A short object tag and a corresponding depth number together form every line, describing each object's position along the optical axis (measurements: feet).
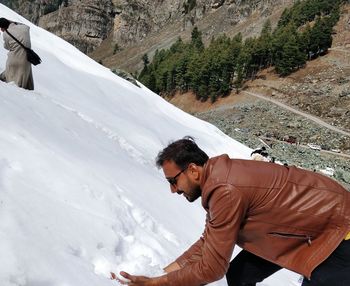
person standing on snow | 33.91
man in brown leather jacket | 9.09
